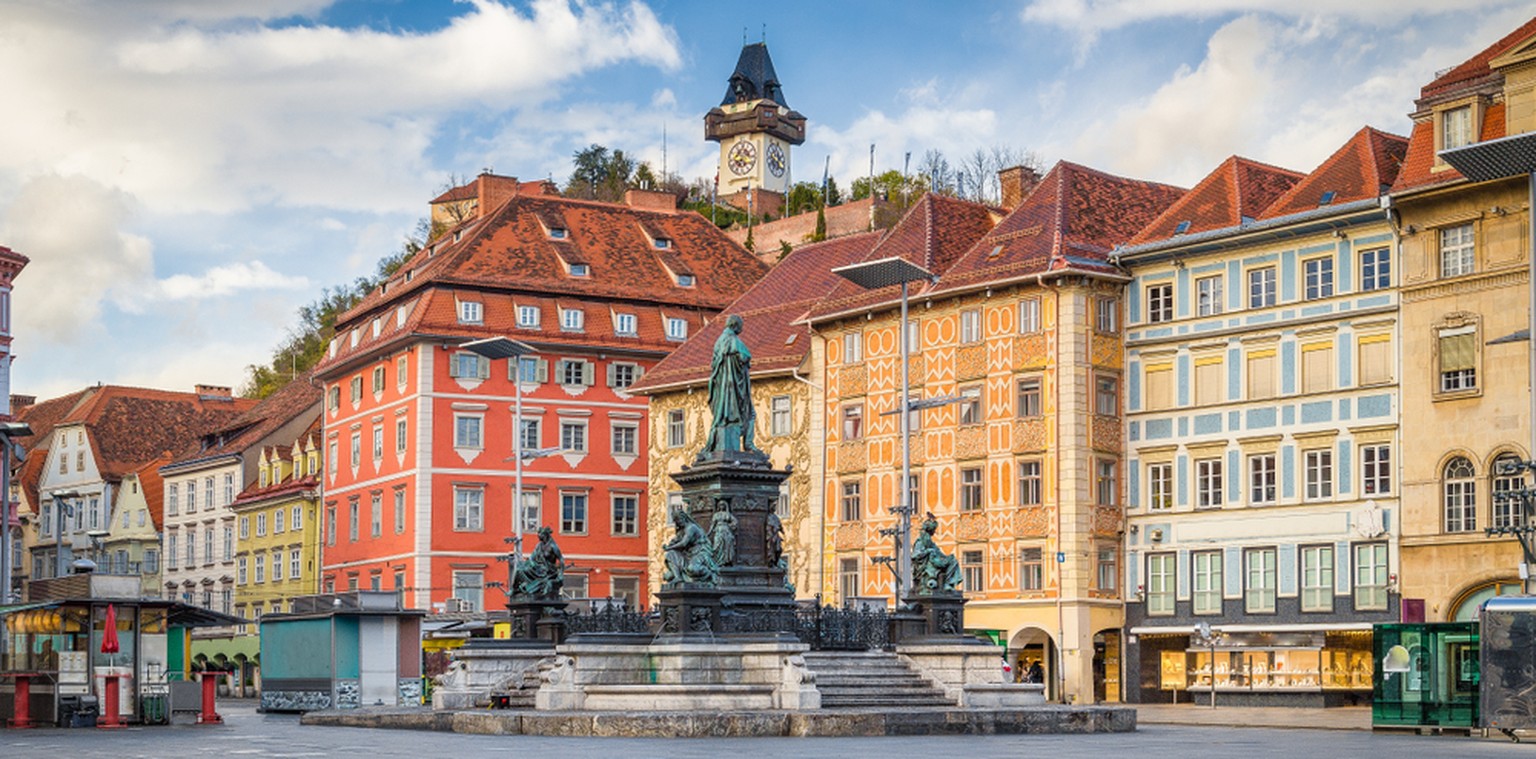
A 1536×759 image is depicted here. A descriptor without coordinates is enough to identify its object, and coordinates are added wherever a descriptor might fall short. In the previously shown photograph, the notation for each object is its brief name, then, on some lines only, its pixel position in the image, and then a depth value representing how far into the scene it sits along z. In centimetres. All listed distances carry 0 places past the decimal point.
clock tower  17412
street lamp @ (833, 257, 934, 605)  5325
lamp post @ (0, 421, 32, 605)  5881
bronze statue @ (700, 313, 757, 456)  4056
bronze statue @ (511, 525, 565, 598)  4406
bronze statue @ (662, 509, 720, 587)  3797
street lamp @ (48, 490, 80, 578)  6650
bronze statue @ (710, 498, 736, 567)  3916
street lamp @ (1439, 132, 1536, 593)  4150
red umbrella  4078
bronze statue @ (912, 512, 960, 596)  4144
